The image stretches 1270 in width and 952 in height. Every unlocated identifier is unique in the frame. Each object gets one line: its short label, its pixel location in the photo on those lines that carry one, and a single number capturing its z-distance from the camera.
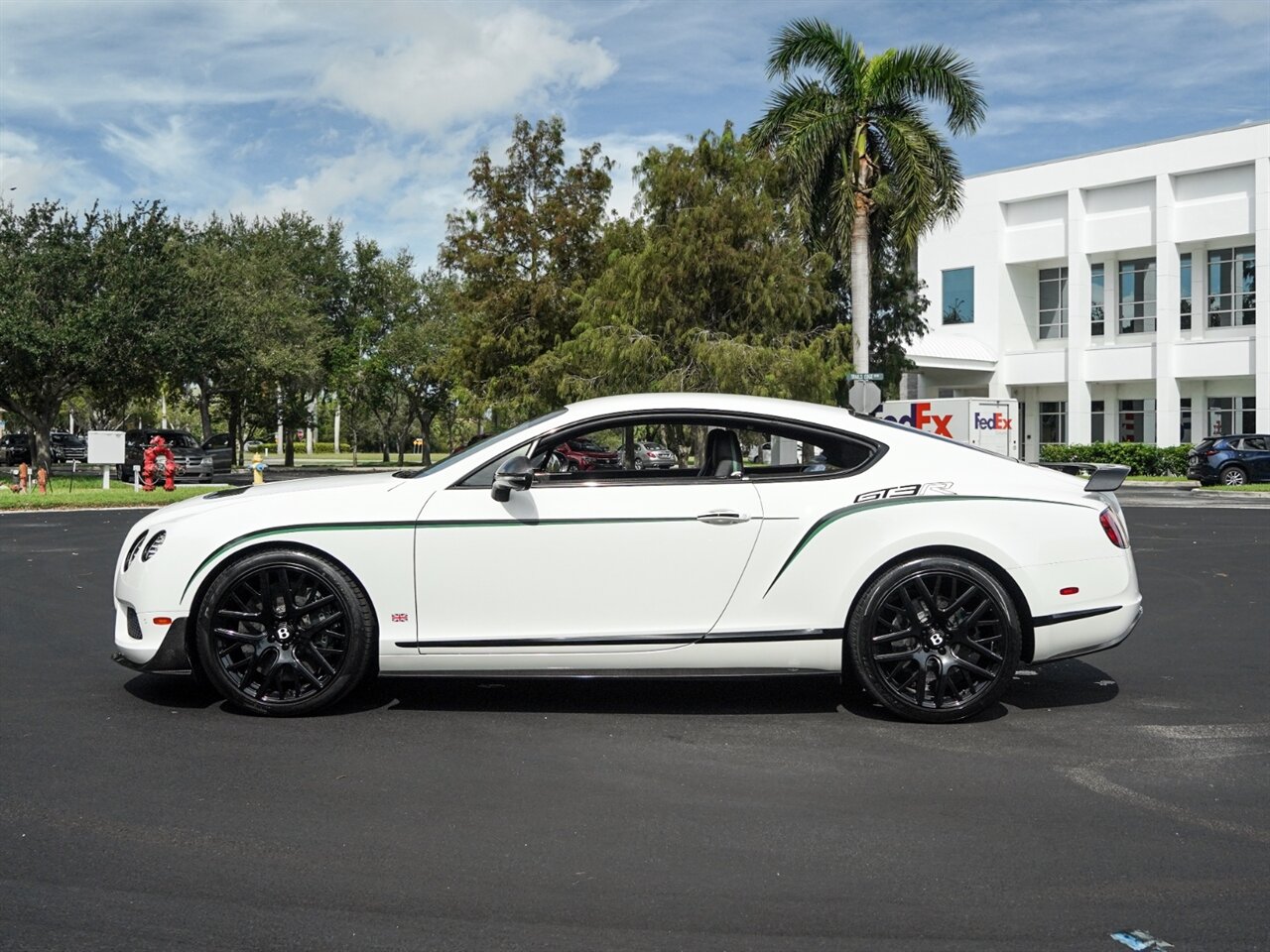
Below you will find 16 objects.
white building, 43.88
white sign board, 30.55
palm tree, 30.59
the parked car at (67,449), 64.50
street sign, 26.47
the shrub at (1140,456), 42.84
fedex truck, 33.81
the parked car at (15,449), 58.97
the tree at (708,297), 29.19
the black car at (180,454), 39.50
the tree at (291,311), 52.69
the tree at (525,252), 38.19
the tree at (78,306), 36.66
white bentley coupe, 5.97
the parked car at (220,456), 41.58
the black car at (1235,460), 34.68
